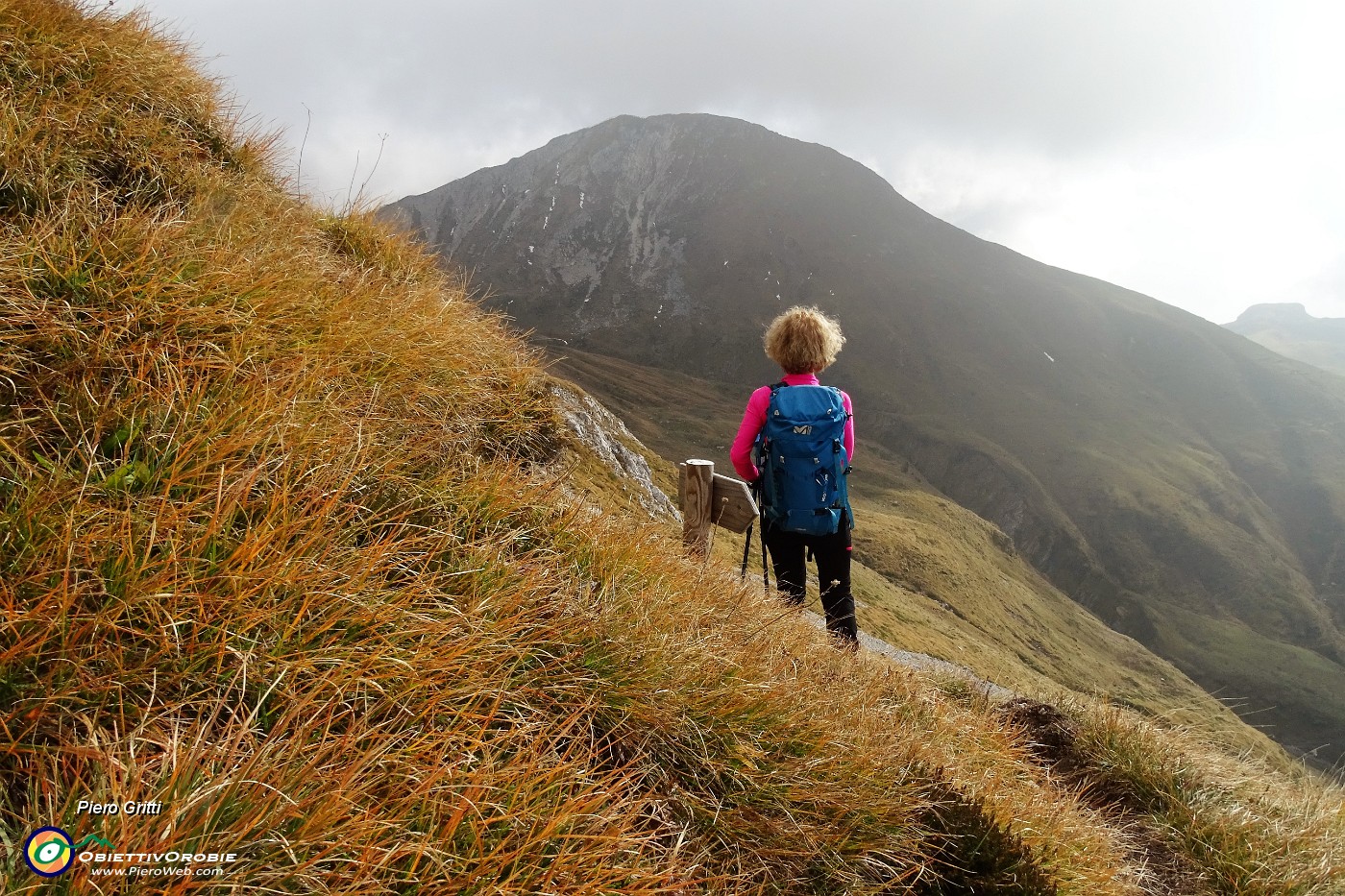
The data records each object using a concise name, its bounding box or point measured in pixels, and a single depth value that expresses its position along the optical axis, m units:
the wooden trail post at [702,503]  5.52
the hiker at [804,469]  5.22
